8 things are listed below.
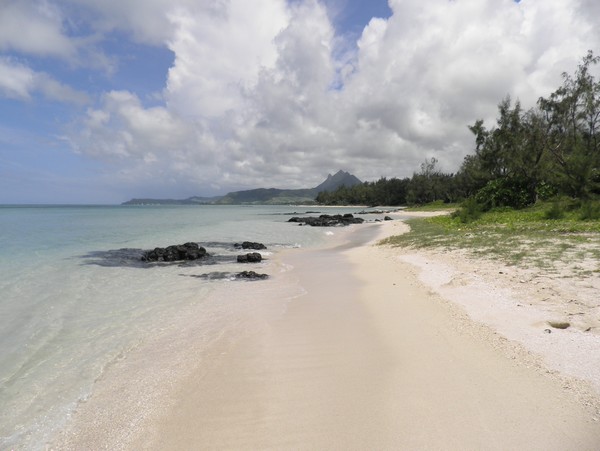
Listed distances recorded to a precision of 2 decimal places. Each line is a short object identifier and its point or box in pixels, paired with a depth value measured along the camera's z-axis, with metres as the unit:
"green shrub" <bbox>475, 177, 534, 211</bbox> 41.62
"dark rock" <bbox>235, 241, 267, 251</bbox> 25.94
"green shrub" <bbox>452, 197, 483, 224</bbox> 32.98
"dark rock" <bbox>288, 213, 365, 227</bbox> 56.50
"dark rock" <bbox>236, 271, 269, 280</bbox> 15.39
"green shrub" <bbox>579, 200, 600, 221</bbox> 23.33
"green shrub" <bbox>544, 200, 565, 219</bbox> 26.77
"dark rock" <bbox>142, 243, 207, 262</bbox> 20.72
